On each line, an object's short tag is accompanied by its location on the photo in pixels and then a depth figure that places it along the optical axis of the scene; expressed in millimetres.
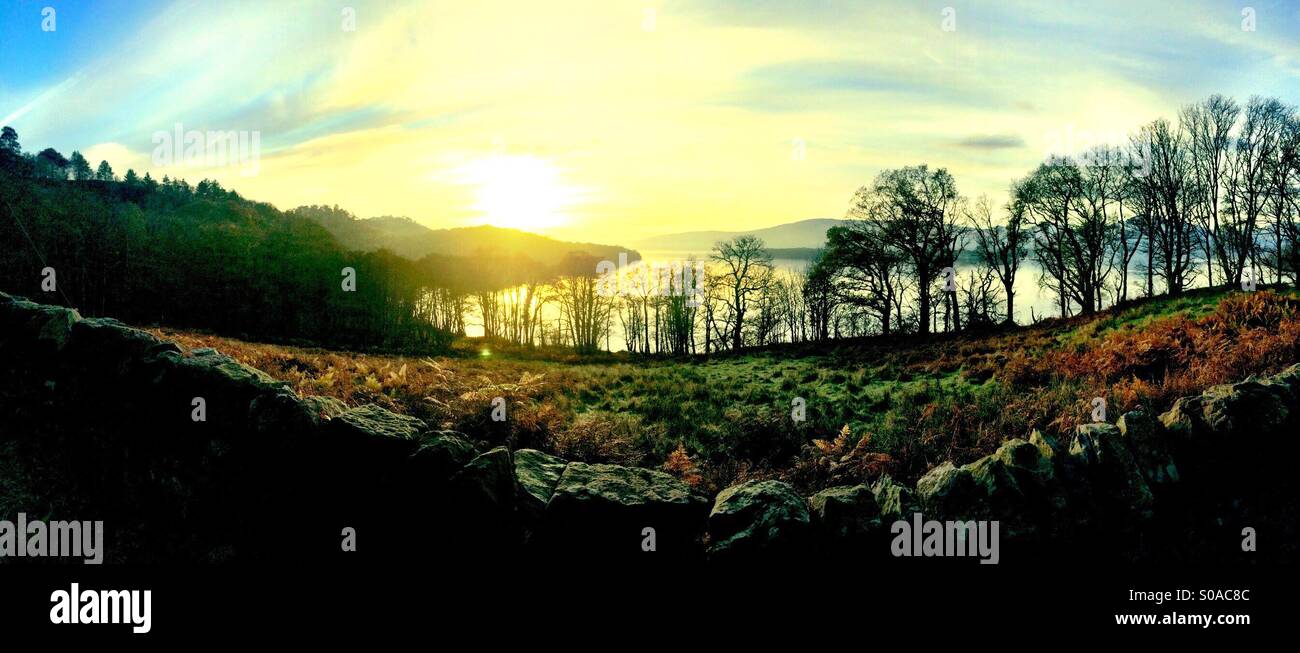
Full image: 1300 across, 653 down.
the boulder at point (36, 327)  7211
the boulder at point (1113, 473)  4613
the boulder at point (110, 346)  6312
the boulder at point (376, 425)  4516
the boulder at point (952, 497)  4375
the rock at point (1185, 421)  5230
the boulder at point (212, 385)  5152
